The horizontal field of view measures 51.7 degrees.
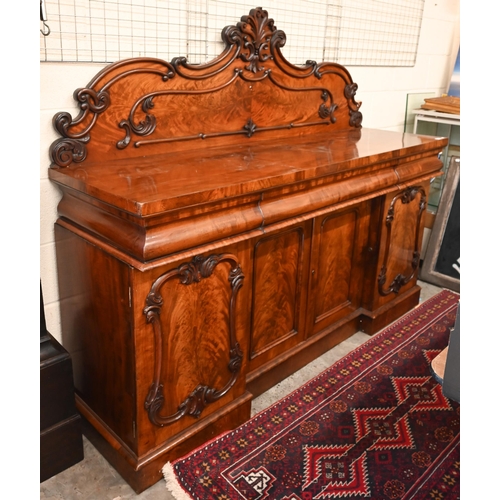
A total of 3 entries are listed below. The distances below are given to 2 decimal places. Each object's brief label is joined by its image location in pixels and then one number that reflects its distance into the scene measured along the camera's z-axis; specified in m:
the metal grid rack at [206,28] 1.76
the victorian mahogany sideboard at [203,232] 1.61
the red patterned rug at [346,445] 1.81
